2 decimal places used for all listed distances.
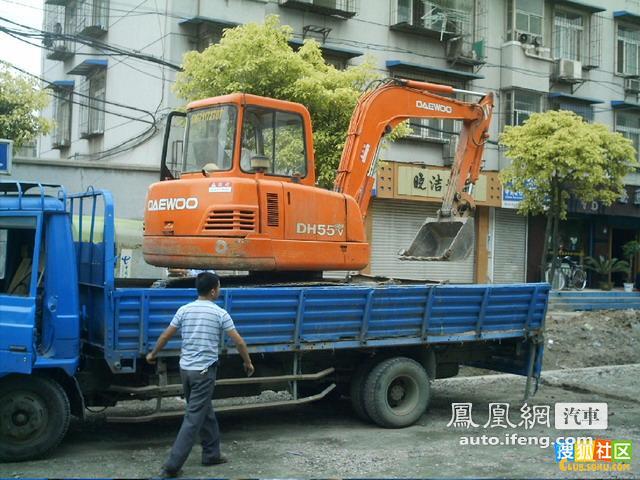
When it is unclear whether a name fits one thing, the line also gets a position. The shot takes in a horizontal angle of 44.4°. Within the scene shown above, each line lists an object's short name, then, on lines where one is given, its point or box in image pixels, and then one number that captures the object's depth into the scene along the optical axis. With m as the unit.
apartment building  19.86
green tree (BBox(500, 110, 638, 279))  22.14
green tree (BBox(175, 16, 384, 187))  14.90
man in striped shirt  6.23
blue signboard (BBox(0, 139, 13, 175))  10.20
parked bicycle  25.67
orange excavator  7.99
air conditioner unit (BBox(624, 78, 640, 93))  29.09
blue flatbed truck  6.65
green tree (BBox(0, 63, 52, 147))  16.64
